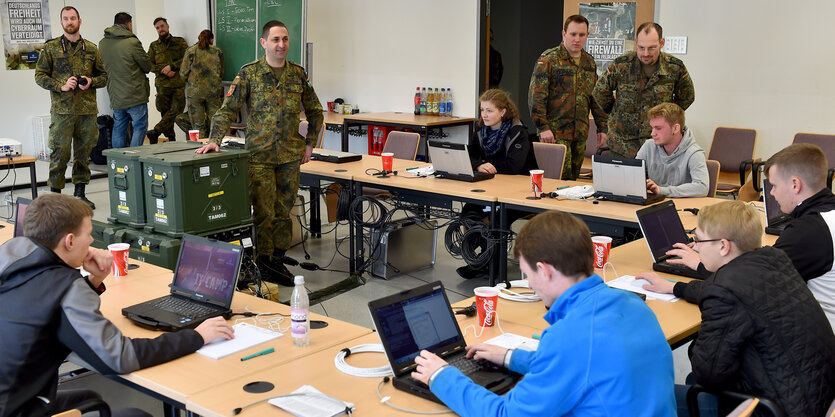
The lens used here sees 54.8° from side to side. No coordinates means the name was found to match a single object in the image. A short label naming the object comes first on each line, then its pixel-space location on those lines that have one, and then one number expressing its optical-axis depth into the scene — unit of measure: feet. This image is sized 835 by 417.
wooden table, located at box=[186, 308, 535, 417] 6.88
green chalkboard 28.81
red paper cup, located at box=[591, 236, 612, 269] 10.98
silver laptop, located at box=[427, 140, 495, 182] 17.25
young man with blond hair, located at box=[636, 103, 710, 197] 14.90
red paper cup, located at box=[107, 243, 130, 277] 10.96
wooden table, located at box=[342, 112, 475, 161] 27.96
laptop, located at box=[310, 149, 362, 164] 20.21
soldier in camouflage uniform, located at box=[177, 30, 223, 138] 31.01
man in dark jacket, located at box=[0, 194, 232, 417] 7.38
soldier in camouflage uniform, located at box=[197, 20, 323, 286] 16.71
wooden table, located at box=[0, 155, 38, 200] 20.65
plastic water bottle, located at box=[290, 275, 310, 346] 8.29
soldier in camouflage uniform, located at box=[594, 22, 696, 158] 18.85
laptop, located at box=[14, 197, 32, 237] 11.43
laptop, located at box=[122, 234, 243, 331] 9.05
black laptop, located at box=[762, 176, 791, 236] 12.91
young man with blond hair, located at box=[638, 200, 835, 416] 7.39
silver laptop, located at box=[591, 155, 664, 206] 14.23
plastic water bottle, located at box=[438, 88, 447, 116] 29.91
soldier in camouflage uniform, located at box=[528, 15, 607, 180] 20.66
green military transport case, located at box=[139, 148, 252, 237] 14.29
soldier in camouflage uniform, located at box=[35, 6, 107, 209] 24.02
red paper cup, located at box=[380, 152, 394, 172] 18.51
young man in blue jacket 5.85
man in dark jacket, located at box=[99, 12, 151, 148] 31.01
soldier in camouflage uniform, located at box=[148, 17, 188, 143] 33.99
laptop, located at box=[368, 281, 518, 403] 7.22
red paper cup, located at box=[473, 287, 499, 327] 8.80
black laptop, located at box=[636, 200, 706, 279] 10.96
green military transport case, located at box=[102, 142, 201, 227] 14.79
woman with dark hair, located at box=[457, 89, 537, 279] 17.63
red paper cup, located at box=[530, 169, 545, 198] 15.58
